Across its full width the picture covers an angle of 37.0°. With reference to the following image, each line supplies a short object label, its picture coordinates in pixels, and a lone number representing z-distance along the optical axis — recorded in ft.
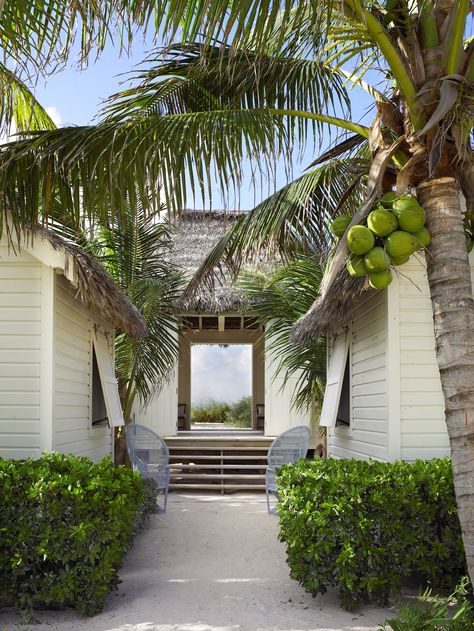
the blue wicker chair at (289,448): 29.91
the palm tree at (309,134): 10.30
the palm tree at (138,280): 32.07
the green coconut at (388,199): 11.16
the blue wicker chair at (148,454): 28.86
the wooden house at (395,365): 19.40
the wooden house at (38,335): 19.21
